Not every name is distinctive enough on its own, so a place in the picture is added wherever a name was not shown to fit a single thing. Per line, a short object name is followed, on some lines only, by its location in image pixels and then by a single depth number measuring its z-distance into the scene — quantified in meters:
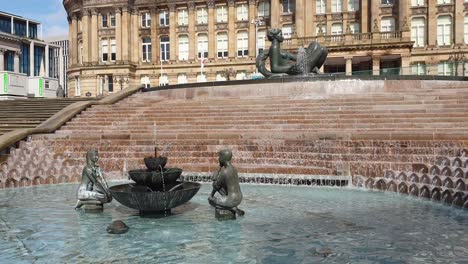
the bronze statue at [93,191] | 9.02
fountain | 8.17
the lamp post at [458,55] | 52.10
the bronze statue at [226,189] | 8.11
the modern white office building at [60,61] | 138.00
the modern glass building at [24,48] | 89.50
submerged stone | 7.46
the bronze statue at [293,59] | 22.97
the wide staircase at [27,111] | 19.56
